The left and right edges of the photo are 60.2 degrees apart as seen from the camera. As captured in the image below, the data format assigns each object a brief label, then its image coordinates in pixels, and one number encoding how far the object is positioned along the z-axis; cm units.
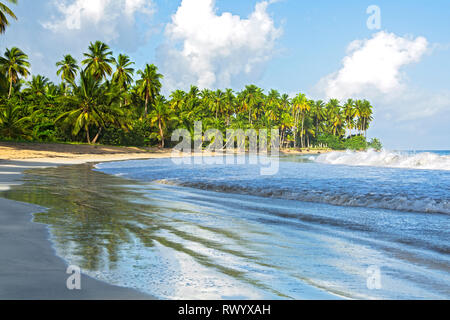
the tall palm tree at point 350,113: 12606
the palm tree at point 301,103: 11000
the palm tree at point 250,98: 10412
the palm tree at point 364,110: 12556
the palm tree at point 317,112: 12481
